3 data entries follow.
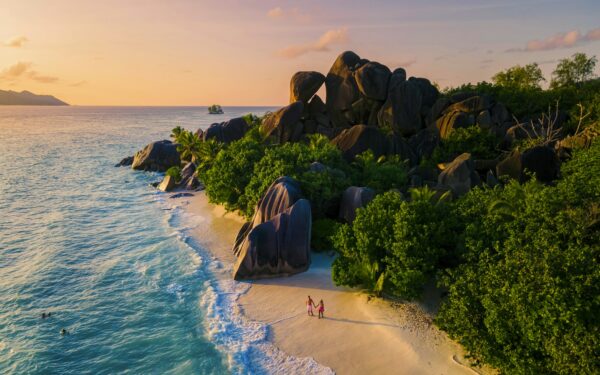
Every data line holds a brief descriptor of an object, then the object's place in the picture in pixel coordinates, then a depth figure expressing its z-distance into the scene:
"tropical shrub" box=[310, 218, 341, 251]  27.83
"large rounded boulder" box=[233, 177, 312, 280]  24.80
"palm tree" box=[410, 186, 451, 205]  24.47
